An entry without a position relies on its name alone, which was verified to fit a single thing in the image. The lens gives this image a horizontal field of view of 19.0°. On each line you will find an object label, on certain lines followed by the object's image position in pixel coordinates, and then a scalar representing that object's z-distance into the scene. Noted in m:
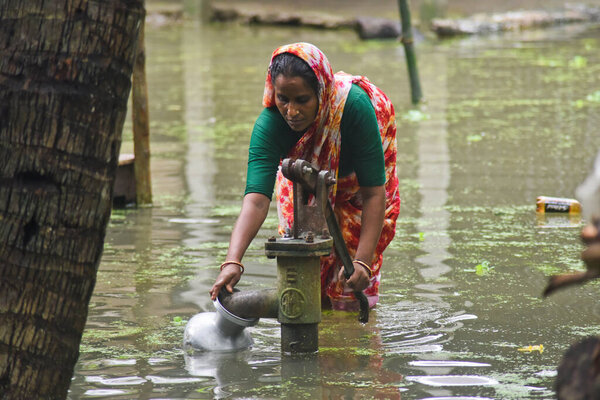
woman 7.07
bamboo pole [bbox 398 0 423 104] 17.98
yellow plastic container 11.65
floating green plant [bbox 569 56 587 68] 24.41
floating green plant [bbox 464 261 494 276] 9.60
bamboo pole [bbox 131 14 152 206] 12.00
